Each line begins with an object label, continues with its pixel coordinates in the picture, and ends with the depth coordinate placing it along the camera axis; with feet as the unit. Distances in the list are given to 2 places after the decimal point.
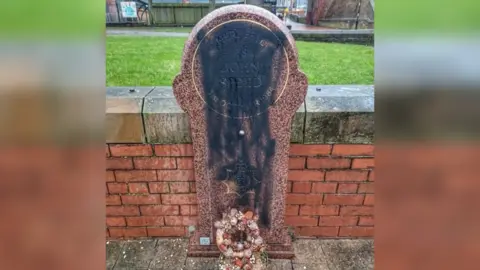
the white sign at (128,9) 36.68
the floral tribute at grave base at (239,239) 6.98
